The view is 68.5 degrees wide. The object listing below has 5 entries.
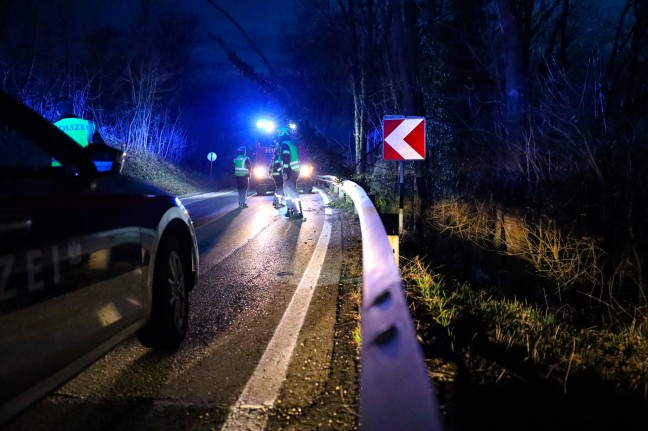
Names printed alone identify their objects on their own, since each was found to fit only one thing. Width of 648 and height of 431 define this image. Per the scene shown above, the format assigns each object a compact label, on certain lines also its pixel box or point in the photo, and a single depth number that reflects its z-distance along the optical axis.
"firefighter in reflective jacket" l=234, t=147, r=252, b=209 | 13.88
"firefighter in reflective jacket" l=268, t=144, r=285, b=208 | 11.25
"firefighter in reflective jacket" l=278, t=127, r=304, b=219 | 10.94
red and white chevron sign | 7.48
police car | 1.93
